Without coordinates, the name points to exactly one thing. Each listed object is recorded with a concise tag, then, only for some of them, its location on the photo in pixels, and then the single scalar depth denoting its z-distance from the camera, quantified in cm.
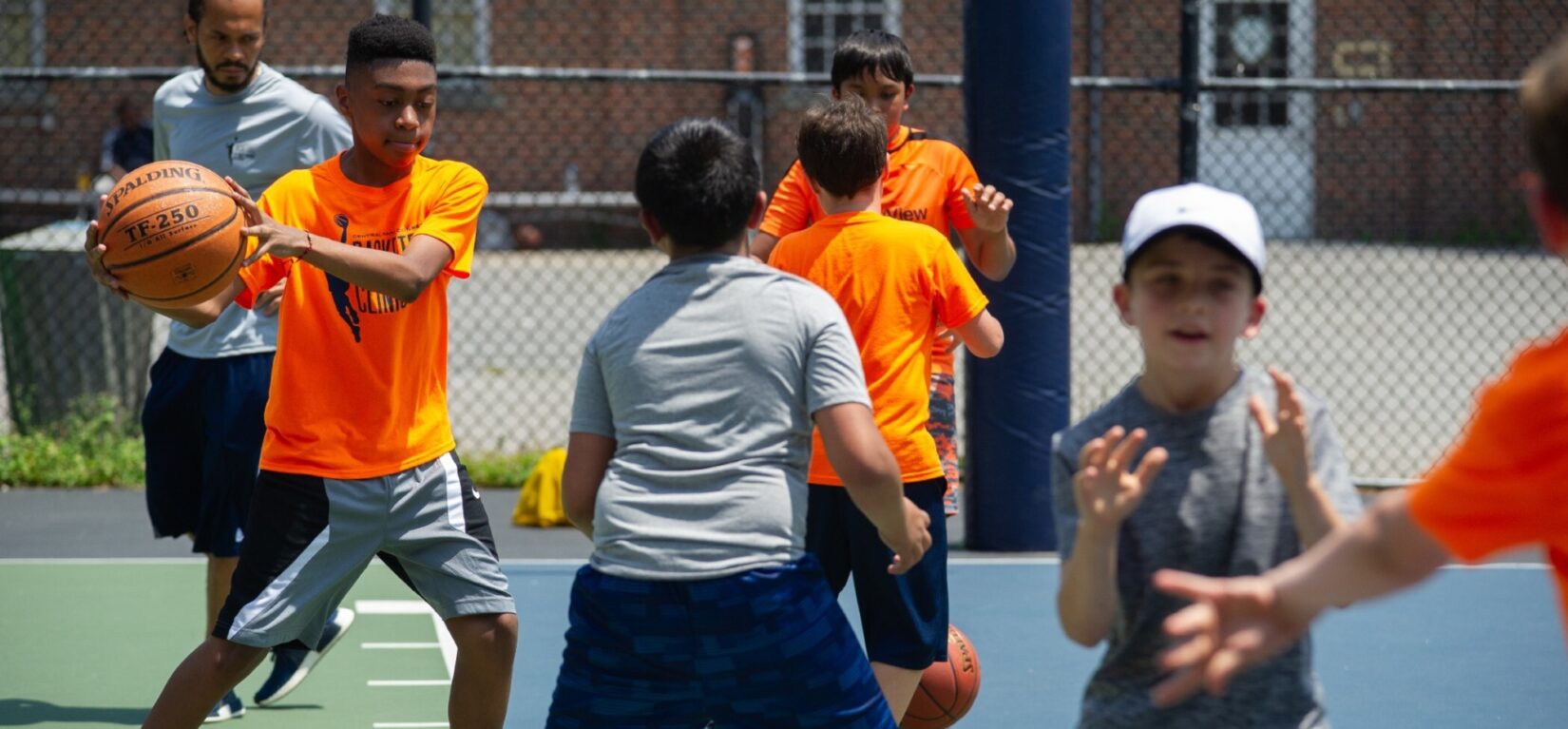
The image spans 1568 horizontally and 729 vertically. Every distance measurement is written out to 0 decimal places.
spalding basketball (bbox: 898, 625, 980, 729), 902
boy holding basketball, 821
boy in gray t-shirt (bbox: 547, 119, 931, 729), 640
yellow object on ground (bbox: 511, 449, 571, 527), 1574
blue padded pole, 1394
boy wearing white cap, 516
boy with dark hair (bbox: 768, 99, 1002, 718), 844
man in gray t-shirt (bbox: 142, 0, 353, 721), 1034
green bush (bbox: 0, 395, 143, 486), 1730
